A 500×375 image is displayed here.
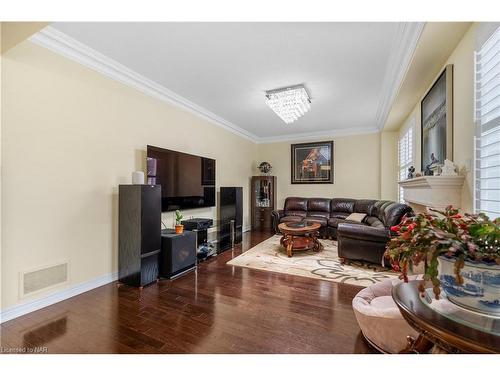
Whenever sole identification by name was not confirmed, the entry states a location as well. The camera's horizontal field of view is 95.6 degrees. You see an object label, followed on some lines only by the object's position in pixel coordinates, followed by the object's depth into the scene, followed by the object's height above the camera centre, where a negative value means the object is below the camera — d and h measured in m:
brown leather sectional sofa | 3.19 -0.64
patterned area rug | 2.97 -1.18
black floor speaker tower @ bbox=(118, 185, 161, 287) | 2.66 -0.56
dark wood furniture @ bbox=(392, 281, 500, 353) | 0.78 -0.53
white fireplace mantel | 2.07 -0.03
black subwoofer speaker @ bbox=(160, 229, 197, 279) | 2.91 -0.88
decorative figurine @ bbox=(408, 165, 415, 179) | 3.40 +0.24
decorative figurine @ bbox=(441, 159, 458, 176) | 2.08 +0.17
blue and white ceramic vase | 0.88 -0.40
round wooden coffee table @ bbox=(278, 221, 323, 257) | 3.92 -0.90
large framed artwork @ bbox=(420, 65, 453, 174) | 2.26 +0.76
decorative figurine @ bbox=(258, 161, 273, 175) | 6.52 +0.58
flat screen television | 3.27 +0.16
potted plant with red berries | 0.88 -0.28
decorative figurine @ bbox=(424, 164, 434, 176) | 2.57 +0.18
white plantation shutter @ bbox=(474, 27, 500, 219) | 1.57 +0.44
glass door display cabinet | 6.35 -0.39
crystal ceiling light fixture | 3.41 +1.37
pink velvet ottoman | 1.46 -0.91
